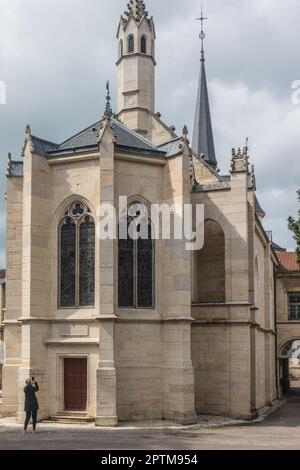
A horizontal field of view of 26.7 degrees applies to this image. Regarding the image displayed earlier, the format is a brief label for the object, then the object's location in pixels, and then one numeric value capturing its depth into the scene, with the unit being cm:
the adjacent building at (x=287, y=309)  4156
